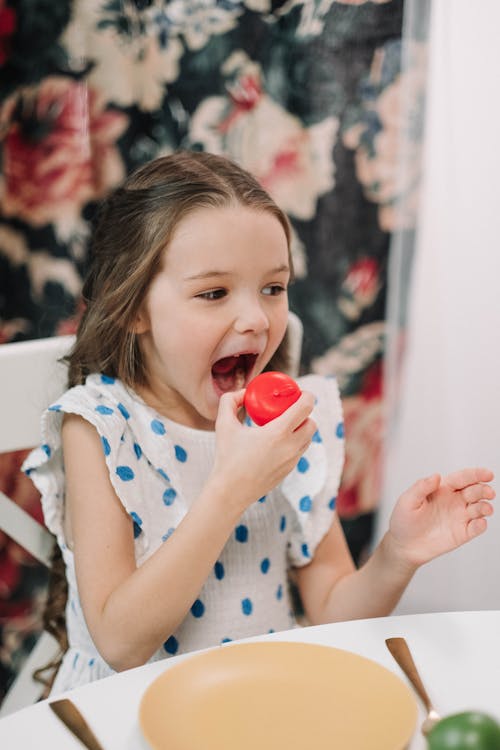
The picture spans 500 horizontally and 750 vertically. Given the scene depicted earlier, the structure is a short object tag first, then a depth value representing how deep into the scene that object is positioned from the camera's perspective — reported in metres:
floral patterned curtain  1.47
